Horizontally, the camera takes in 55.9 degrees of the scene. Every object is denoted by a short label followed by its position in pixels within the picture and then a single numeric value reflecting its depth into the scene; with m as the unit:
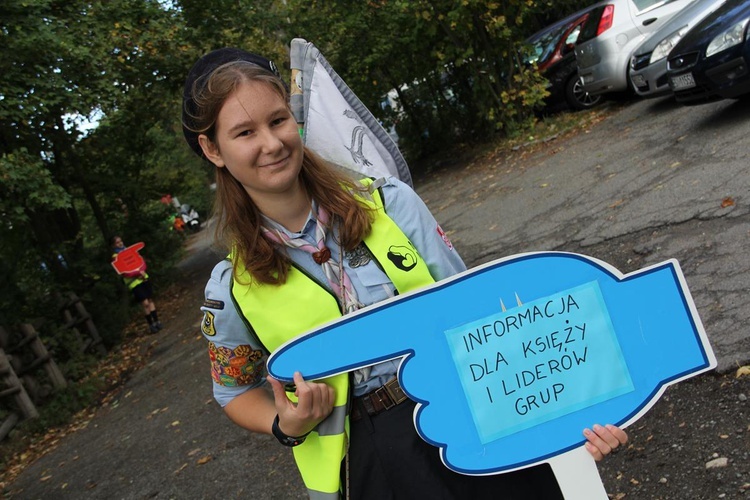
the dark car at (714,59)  7.07
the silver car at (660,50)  8.97
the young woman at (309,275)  1.76
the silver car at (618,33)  10.84
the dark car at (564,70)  12.55
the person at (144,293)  11.81
